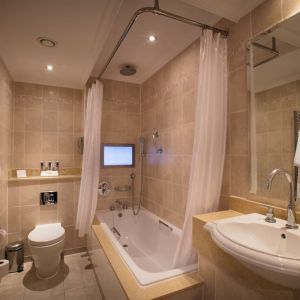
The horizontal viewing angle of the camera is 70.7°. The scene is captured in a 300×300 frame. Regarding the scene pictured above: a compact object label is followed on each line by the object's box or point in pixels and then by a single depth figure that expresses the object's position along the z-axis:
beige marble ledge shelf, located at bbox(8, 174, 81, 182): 2.62
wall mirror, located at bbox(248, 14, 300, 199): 1.30
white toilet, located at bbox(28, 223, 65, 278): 2.23
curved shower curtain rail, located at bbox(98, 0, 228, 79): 1.44
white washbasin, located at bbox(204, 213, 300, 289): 0.78
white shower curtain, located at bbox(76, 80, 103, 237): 2.43
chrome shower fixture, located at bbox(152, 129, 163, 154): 2.75
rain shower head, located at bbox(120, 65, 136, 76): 2.69
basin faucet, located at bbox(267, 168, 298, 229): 1.12
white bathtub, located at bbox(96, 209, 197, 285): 2.26
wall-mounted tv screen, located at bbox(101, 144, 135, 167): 3.08
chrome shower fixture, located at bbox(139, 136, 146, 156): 3.09
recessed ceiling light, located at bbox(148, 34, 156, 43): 2.05
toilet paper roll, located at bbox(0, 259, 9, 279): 1.76
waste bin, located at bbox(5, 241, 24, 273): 2.44
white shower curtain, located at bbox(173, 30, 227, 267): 1.56
